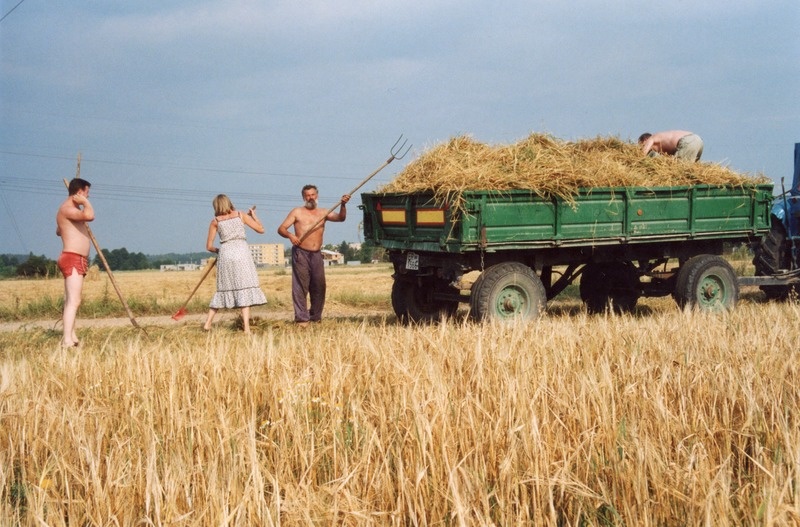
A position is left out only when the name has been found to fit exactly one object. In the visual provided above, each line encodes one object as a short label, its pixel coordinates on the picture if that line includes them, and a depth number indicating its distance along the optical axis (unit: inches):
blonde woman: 408.8
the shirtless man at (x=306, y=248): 434.3
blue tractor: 477.1
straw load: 371.6
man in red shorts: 356.5
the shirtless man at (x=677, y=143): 446.6
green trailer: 369.1
